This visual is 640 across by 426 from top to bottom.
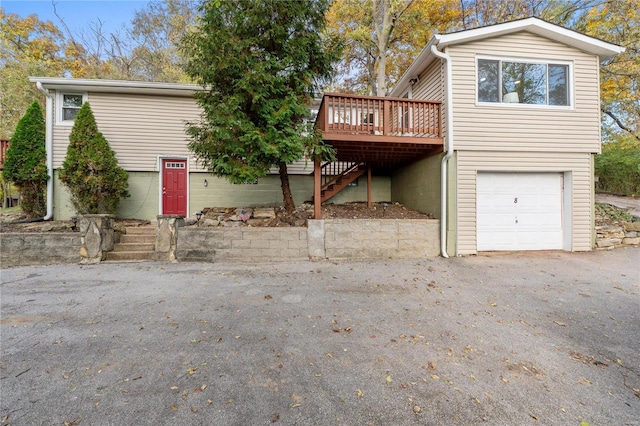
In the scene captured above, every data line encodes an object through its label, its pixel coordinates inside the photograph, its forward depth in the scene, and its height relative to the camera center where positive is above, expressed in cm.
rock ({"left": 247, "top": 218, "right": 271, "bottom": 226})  660 -19
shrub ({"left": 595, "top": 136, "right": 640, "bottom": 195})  1081 +203
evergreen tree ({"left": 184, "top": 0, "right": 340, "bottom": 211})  531 +293
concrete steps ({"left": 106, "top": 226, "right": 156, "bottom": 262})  587 -74
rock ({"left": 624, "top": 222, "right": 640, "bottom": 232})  673 -31
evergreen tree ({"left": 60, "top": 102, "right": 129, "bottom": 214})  712 +126
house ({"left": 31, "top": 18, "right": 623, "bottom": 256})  625 +201
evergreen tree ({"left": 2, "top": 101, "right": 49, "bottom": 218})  741 +153
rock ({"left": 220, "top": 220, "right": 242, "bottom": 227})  676 -22
